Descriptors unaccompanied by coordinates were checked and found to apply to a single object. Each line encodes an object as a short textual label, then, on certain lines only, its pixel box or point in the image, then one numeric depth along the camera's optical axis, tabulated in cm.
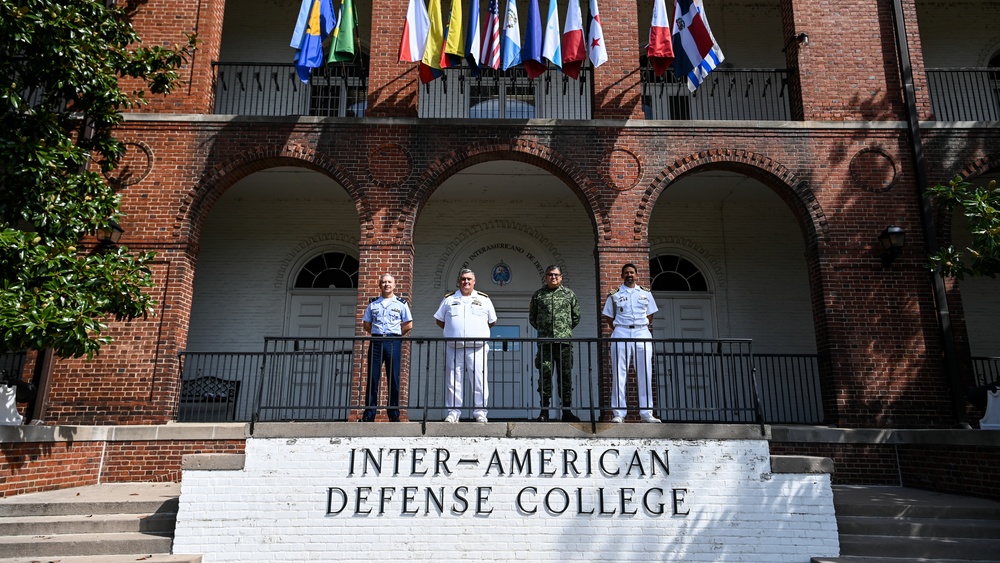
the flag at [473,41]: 998
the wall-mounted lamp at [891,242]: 949
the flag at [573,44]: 1009
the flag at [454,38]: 1004
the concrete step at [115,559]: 610
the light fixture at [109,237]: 920
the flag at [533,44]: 1009
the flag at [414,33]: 997
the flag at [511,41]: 1003
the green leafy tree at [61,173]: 662
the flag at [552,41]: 1002
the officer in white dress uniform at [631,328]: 753
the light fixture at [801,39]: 1070
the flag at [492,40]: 1002
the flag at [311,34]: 1001
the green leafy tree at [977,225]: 757
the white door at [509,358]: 1132
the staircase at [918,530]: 633
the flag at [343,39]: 1001
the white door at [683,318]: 1239
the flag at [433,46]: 1008
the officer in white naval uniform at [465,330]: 736
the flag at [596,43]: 1012
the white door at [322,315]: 1233
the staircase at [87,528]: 623
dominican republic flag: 1012
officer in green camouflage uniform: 753
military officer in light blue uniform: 768
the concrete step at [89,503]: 682
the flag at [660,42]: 1014
